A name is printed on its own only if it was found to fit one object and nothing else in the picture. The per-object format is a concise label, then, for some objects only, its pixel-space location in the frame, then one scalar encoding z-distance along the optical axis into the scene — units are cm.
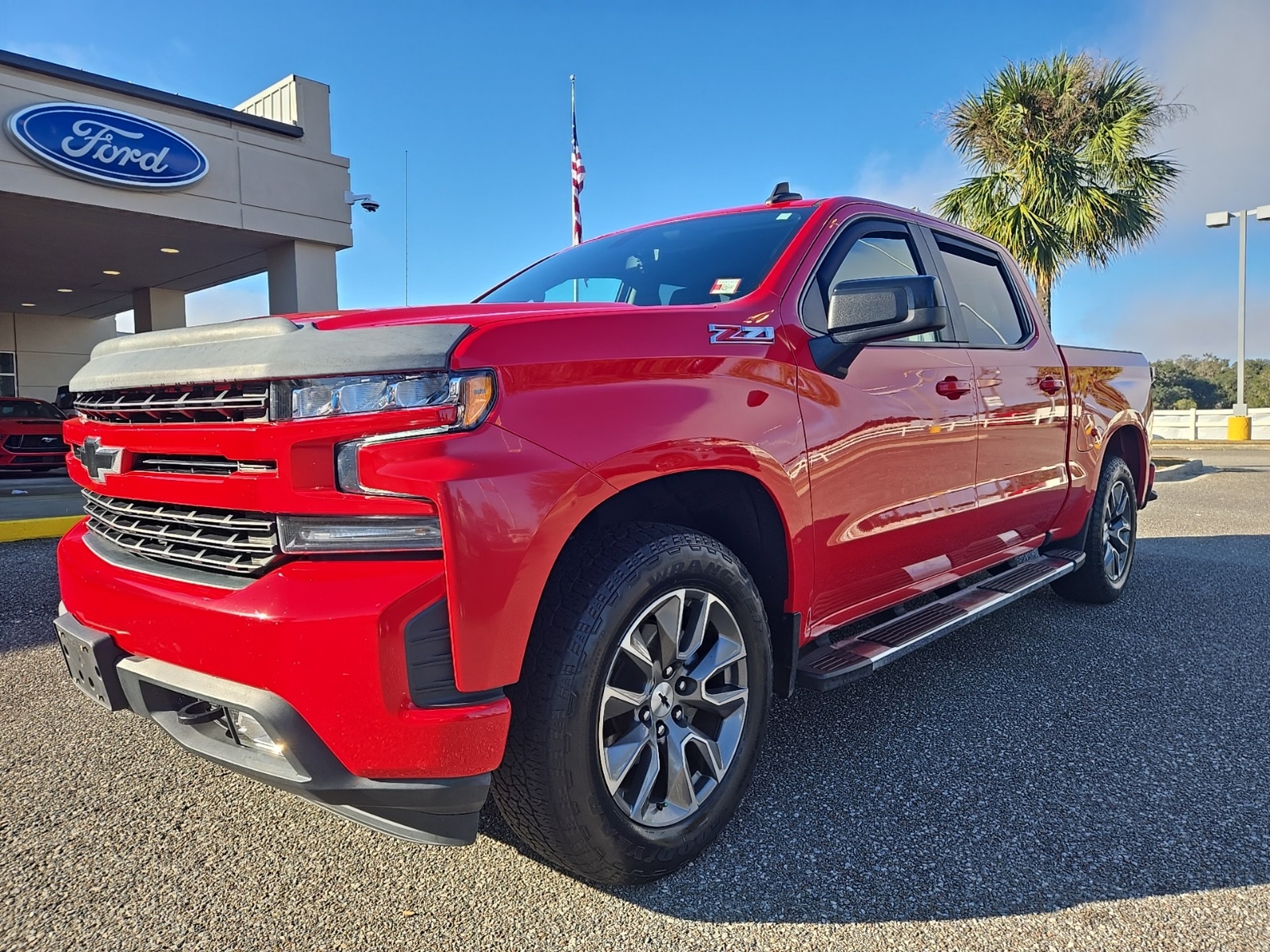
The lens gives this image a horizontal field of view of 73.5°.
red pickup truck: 174
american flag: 1288
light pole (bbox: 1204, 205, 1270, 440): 2172
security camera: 1355
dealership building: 1075
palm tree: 1376
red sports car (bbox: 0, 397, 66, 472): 1313
